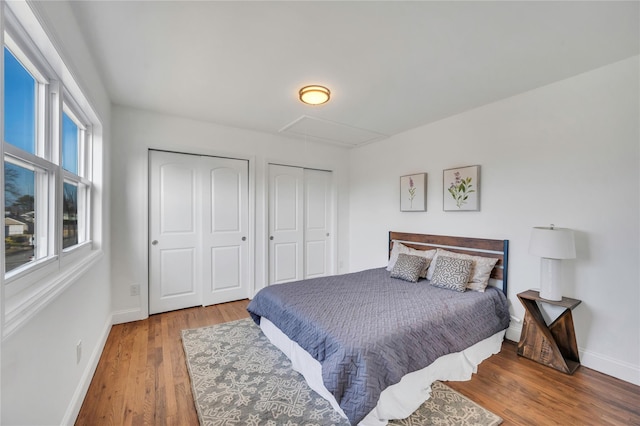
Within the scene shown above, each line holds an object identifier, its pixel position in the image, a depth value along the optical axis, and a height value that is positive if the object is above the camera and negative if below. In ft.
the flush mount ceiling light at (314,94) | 8.30 +3.62
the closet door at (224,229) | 11.82 -0.74
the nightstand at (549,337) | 7.29 -3.45
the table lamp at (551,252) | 7.11 -1.02
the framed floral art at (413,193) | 11.57 +0.87
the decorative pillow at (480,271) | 8.85 -1.93
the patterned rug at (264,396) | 5.46 -4.10
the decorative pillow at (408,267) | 9.84 -2.02
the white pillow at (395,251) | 11.45 -1.67
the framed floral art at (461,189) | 9.80 +0.89
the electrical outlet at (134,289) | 10.27 -2.92
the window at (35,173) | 3.78 +0.67
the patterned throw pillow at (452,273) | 8.74 -2.00
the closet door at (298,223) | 13.66 -0.57
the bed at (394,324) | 5.22 -2.65
